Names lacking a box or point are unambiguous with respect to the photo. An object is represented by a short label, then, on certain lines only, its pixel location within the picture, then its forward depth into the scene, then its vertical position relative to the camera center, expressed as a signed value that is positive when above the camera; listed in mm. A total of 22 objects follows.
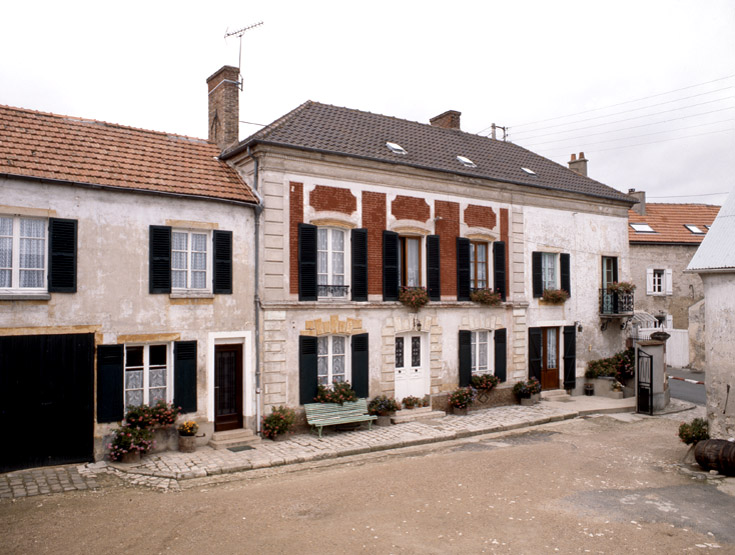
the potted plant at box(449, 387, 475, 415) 17609 -2872
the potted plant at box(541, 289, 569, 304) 20205 +206
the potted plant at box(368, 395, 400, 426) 16109 -2842
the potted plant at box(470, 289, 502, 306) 18453 +165
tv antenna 16388 +7448
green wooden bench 14977 -2825
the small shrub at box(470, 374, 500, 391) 18344 -2424
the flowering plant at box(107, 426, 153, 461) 12305 -2849
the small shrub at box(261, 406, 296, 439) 14336 -2859
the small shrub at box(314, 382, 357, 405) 15297 -2321
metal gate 18719 -2608
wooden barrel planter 11539 -2996
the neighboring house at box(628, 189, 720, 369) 31141 +1660
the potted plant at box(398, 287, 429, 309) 16797 +156
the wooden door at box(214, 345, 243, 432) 14383 -2030
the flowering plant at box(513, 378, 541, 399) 19188 -2766
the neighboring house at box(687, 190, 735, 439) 12352 -483
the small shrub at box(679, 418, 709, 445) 12875 -2810
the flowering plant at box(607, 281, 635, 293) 21438 +501
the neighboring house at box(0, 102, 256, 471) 11898 +489
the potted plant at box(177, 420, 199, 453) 13203 -2927
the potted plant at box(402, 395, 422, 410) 16969 -2811
